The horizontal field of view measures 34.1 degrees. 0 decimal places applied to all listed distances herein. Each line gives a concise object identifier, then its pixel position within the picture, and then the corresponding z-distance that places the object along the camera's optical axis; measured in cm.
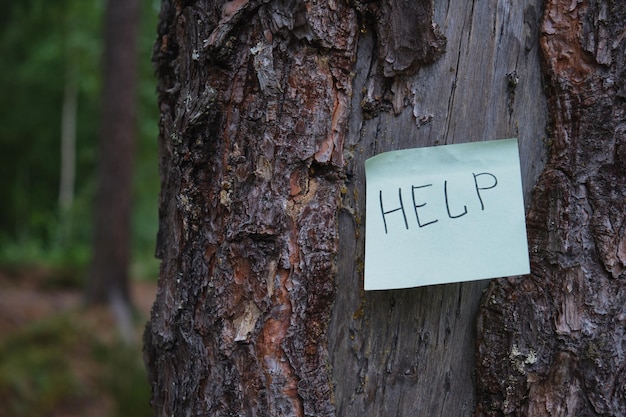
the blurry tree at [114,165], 274
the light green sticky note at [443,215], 50
